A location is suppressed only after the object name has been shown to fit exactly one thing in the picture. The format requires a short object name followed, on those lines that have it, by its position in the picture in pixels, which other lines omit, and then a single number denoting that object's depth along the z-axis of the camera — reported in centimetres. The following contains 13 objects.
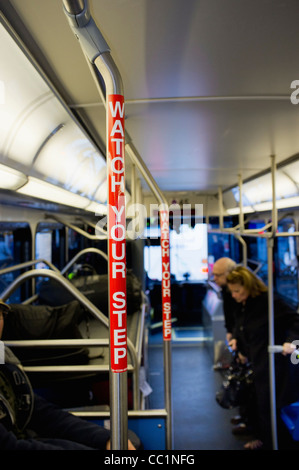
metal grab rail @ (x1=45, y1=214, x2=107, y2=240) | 348
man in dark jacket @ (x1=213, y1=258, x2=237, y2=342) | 395
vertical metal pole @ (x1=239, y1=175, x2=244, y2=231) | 375
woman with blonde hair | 307
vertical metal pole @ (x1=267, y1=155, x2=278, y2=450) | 289
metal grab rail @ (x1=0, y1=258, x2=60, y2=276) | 191
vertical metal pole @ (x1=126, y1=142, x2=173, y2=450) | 151
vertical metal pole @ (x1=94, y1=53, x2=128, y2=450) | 86
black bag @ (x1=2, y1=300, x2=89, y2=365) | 219
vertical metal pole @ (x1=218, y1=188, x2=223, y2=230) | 393
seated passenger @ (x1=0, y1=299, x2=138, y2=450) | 150
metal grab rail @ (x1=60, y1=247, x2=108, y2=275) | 369
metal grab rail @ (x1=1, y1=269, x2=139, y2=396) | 176
